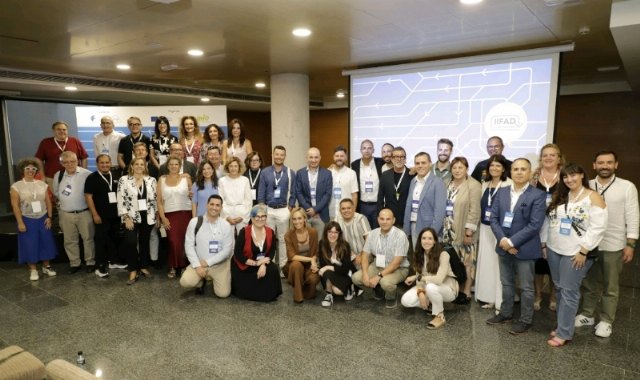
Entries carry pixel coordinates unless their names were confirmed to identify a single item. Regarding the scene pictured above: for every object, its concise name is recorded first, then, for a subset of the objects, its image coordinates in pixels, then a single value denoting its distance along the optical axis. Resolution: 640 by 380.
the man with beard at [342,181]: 5.00
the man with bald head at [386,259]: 4.07
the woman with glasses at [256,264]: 4.27
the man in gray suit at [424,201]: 4.04
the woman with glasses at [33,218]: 4.87
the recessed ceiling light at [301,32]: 4.50
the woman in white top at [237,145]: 5.59
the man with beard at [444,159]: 4.33
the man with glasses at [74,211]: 5.03
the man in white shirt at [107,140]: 5.89
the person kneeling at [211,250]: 4.38
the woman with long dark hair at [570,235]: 3.05
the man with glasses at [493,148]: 4.49
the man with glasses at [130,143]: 5.71
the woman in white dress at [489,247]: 3.80
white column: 7.61
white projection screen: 5.42
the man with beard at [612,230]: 3.30
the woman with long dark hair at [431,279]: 3.71
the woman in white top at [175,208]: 4.90
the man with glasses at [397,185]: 4.57
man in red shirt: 5.68
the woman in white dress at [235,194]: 4.86
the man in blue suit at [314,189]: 4.90
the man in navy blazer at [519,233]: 3.34
